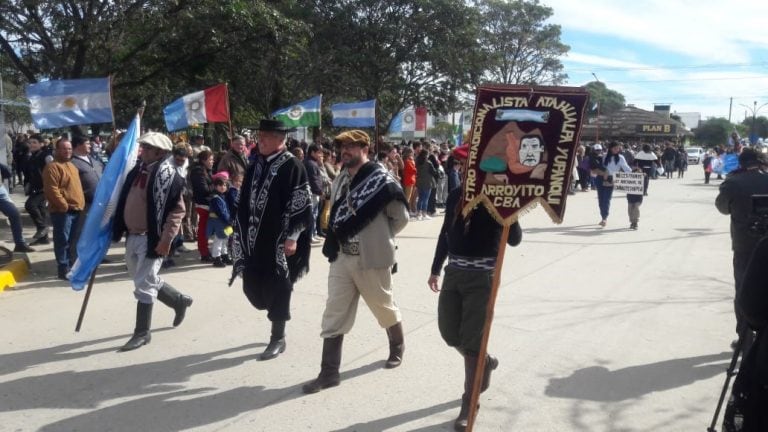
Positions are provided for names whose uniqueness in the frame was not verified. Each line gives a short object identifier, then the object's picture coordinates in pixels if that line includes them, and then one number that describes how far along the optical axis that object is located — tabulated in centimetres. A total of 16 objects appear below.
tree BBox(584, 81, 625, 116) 7939
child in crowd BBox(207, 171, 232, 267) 882
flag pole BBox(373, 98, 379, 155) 1170
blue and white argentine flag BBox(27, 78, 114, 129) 887
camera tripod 336
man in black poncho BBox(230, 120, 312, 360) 499
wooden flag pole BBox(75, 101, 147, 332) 548
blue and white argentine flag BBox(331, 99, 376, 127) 1662
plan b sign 5669
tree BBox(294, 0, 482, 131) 2645
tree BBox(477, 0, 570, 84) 4100
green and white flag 1459
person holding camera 516
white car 4956
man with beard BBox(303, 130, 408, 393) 454
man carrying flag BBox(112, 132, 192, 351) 531
